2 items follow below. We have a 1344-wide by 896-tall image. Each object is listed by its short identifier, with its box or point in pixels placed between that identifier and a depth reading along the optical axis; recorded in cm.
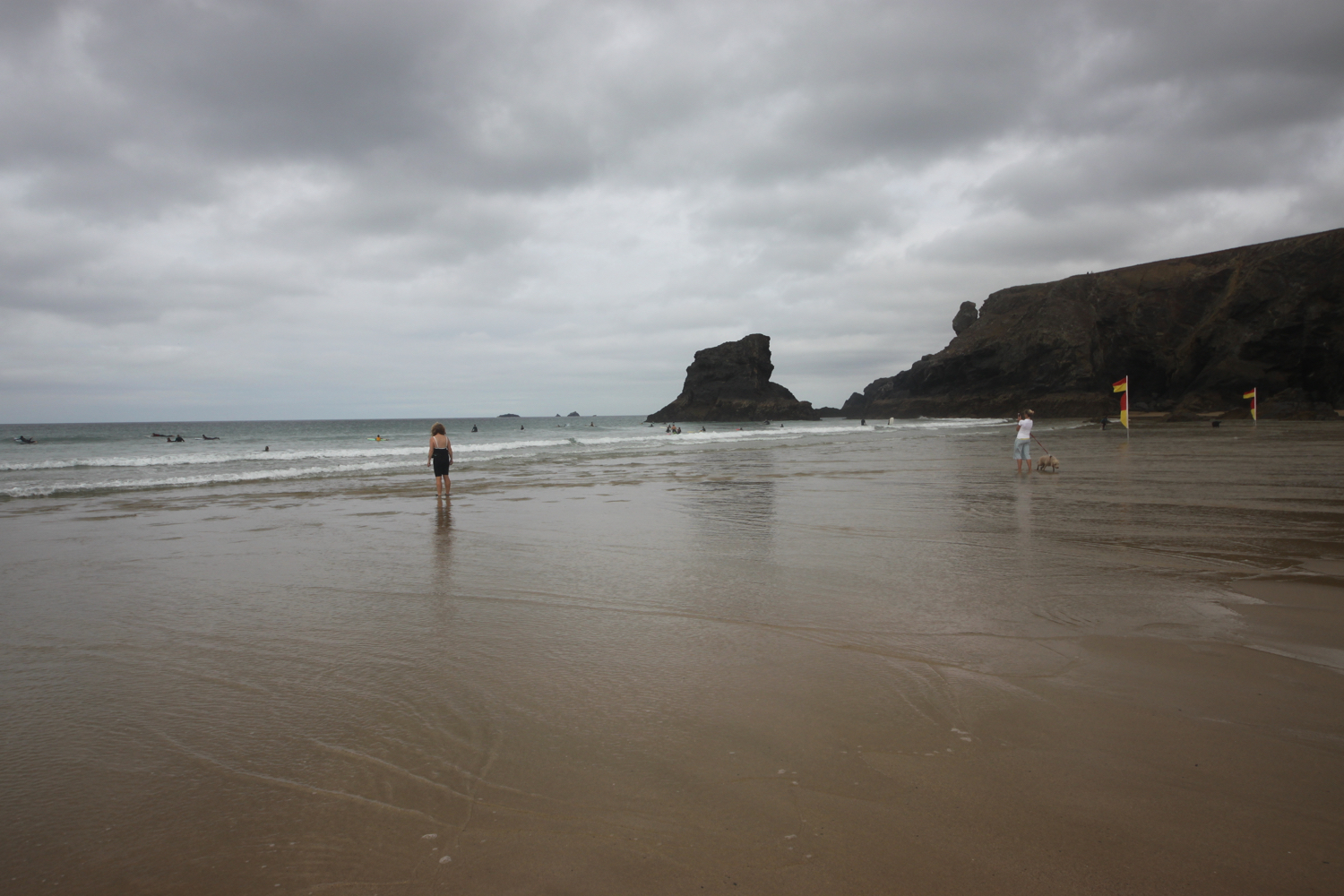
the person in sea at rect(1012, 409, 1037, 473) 1677
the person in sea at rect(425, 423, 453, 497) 1357
